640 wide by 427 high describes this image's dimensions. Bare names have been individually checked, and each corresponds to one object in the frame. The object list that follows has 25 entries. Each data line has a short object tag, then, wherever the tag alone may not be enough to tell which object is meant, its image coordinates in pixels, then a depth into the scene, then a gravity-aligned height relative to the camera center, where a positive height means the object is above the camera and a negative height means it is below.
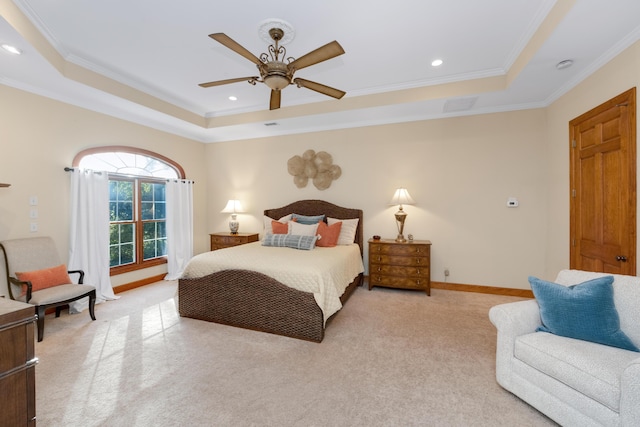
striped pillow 3.80 -0.40
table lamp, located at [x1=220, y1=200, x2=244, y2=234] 5.23 +0.06
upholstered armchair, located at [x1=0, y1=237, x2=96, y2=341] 2.72 -0.68
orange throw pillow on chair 2.85 -0.69
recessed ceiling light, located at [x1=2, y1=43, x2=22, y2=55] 2.36 +1.47
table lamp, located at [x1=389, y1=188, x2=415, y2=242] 4.17 +0.15
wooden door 2.35 +0.23
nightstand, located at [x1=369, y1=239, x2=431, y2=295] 3.96 -0.78
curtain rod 3.48 +0.60
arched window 4.12 +0.21
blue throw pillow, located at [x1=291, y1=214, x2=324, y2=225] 4.57 -0.11
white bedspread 2.70 -0.58
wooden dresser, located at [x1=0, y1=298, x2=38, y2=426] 1.21 -0.70
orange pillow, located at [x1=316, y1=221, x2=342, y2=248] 4.11 -0.33
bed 2.65 -0.91
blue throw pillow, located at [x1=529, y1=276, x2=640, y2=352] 1.64 -0.64
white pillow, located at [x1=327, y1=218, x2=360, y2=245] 4.38 -0.30
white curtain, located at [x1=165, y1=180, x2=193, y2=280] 4.88 -0.23
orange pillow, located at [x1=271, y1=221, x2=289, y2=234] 4.41 -0.25
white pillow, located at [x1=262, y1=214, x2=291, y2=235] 4.75 -0.14
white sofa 1.34 -0.88
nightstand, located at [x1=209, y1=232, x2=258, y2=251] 4.99 -0.48
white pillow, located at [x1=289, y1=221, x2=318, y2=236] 4.17 -0.25
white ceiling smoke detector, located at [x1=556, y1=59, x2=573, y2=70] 2.71 +1.49
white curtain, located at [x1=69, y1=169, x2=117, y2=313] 3.54 -0.23
